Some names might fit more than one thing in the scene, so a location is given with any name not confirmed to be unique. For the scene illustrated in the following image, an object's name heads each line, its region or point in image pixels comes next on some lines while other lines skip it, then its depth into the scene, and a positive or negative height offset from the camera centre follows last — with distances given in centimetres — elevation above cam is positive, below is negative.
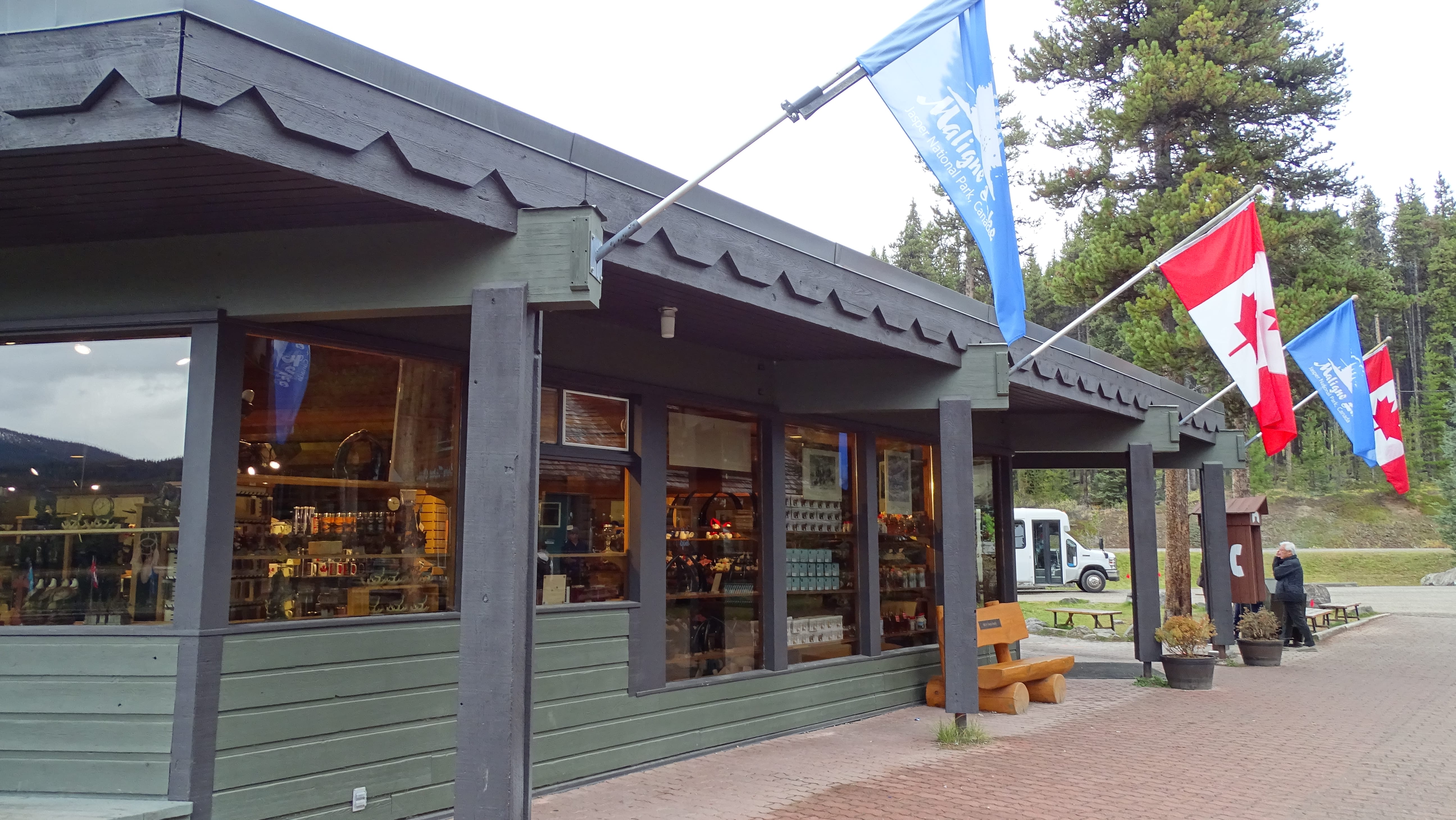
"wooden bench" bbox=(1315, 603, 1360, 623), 2020 -114
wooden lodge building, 405 +74
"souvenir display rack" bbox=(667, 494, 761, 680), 815 -27
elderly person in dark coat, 1483 -55
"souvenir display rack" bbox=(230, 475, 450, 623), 539 +2
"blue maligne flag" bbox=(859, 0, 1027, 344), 559 +248
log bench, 971 -117
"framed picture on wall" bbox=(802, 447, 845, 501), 966 +72
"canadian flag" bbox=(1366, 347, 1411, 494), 1554 +201
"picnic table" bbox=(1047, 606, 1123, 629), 1783 -114
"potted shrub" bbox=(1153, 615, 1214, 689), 1125 -112
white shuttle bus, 3153 -12
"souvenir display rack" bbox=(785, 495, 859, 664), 938 -25
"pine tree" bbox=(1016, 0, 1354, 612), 1988 +858
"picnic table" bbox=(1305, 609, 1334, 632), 1839 -119
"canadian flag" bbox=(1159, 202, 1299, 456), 1002 +246
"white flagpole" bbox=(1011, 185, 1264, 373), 897 +290
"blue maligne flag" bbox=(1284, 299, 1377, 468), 1373 +245
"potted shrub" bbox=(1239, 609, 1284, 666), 1334 -111
